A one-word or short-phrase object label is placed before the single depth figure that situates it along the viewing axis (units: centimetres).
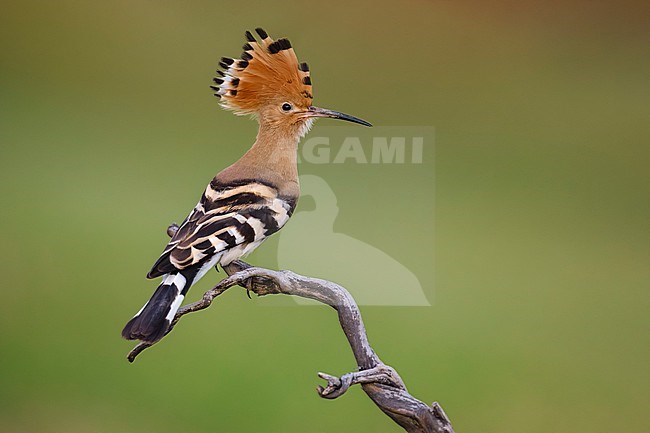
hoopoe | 864
